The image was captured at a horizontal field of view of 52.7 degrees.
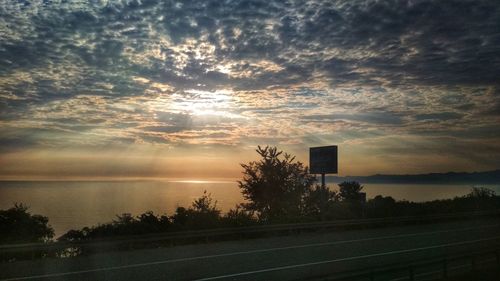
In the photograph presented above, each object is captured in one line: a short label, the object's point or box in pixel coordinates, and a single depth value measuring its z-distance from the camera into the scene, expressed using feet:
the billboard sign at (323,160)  115.33
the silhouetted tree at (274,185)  148.66
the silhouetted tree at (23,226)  68.80
